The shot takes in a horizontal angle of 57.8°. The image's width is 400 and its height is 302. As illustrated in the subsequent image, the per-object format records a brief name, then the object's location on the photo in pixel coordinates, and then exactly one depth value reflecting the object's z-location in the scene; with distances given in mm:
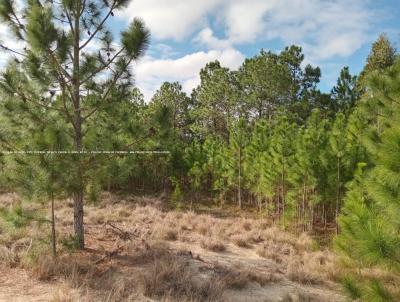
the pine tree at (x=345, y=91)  27609
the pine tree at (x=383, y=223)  3527
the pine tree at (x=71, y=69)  6500
